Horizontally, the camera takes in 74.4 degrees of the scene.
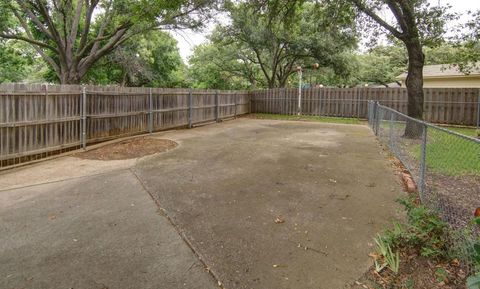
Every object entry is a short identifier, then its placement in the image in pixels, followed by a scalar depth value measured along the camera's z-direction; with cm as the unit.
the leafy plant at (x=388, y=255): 279
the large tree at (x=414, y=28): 984
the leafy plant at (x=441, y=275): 263
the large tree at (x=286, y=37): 1176
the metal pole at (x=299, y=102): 1904
